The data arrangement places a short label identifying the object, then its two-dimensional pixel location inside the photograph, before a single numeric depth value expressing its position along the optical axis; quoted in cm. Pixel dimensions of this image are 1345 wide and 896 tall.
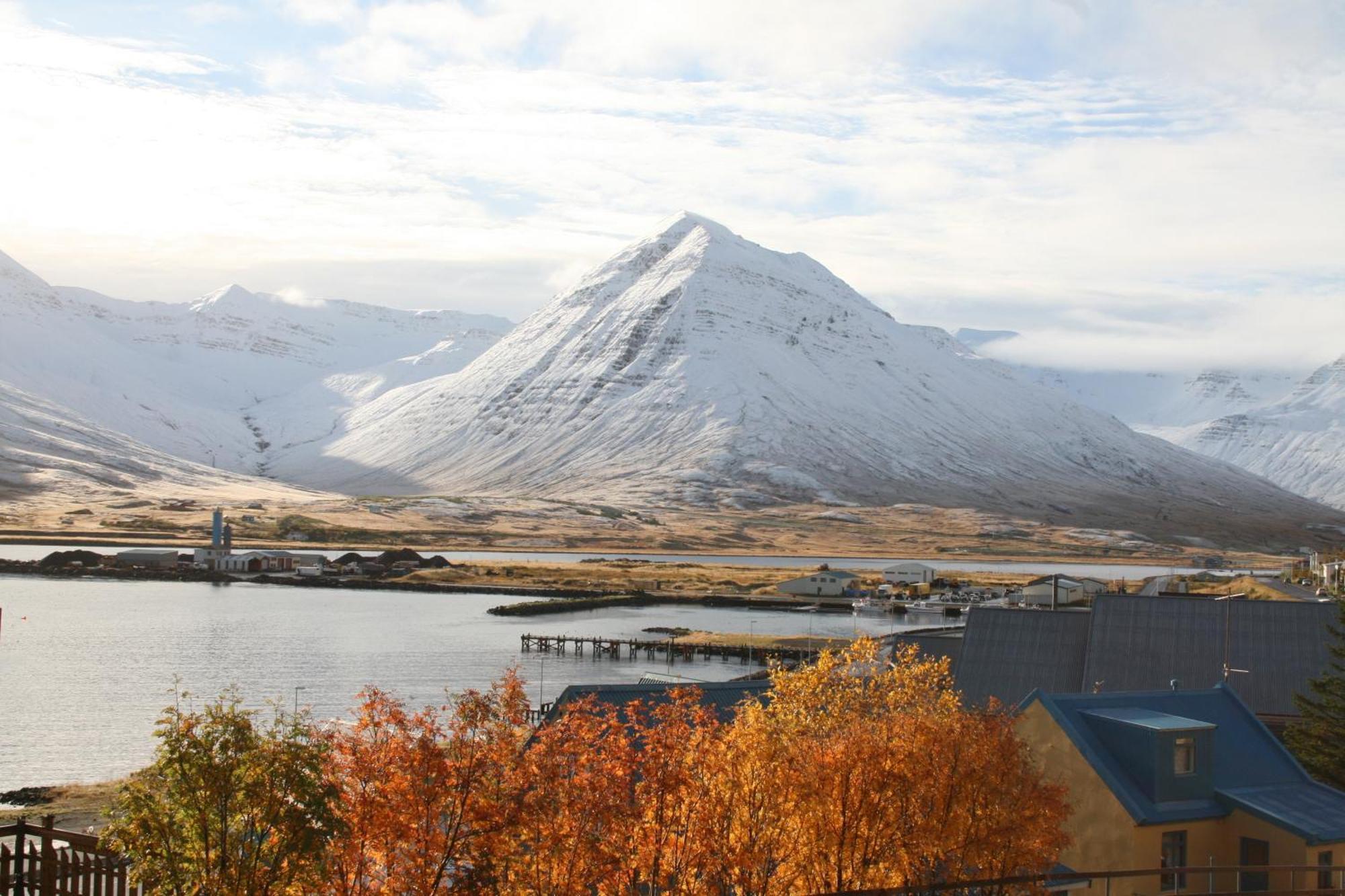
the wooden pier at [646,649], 8956
